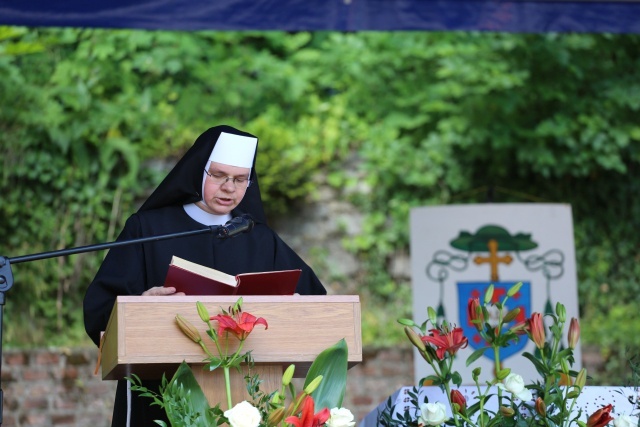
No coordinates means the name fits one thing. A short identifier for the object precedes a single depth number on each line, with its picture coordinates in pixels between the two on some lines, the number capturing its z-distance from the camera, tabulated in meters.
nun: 7.12
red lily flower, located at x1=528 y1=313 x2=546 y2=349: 5.37
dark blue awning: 10.20
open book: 5.95
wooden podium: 5.61
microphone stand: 5.68
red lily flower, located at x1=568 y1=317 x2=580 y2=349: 5.53
